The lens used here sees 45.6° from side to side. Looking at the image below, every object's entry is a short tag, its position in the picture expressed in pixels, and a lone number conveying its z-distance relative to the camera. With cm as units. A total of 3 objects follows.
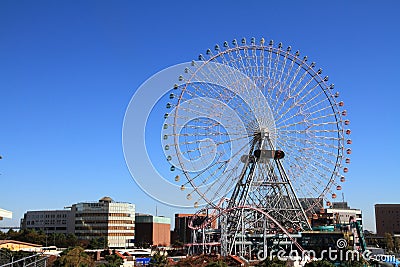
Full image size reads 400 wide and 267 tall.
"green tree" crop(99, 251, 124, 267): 4352
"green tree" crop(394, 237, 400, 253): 11765
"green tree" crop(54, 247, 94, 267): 4303
